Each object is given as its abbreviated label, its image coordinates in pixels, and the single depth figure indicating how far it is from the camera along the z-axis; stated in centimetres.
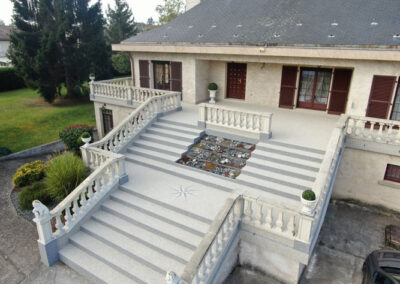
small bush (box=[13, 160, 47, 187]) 1241
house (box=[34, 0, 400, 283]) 774
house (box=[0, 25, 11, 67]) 4972
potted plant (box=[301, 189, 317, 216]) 677
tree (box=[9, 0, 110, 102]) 2597
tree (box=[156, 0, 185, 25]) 3778
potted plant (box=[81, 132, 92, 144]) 1108
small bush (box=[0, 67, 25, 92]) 3662
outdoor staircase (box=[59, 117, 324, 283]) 764
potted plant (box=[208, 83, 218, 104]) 1641
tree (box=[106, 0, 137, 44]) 4963
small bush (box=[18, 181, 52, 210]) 1088
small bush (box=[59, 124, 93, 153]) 1502
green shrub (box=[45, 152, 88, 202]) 1045
